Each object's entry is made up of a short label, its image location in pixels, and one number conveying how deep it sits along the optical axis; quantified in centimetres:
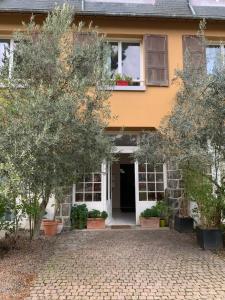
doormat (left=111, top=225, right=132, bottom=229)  742
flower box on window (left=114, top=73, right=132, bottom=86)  725
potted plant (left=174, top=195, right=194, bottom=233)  669
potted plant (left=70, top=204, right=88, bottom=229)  714
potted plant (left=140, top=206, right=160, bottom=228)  732
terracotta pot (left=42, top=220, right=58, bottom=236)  657
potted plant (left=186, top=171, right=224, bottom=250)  535
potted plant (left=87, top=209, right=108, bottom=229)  719
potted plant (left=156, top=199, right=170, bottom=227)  728
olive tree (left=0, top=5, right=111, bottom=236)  402
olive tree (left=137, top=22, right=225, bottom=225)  478
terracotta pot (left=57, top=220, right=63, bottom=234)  677
